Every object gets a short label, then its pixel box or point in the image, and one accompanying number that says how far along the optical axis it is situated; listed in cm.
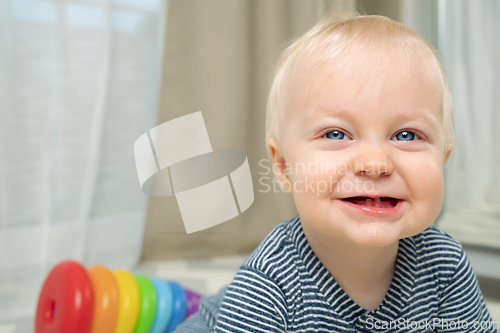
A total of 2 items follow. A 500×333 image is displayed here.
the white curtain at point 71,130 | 125
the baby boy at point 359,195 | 64
